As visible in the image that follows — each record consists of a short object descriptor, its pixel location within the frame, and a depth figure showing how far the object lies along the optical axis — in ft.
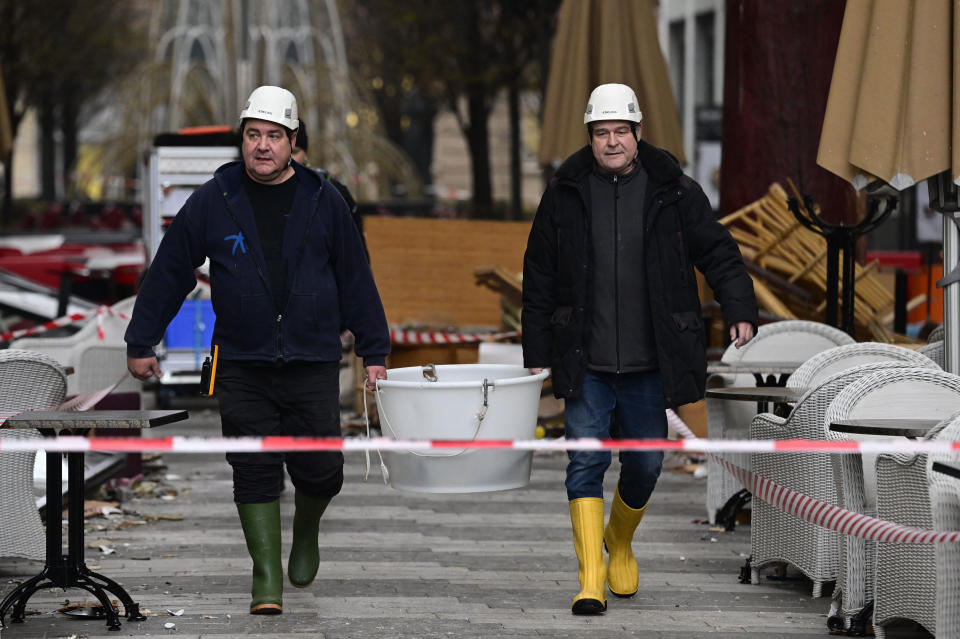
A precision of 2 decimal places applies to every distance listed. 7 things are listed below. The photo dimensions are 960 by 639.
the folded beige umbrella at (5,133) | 77.97
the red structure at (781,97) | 82.02
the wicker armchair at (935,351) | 54.19
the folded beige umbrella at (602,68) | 81.76
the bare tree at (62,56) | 267.18
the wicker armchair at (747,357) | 54.65
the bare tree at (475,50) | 188.48
